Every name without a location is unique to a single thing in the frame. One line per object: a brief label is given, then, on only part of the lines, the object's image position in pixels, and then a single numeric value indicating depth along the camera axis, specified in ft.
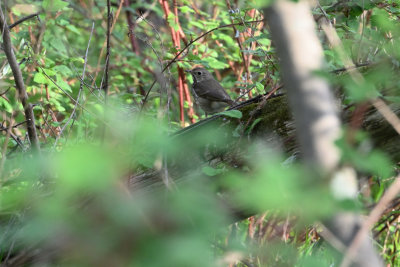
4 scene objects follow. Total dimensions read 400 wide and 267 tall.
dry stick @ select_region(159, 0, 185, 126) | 31.89
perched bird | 33.66
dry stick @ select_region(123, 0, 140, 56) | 40.28
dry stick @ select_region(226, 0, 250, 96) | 29.76
